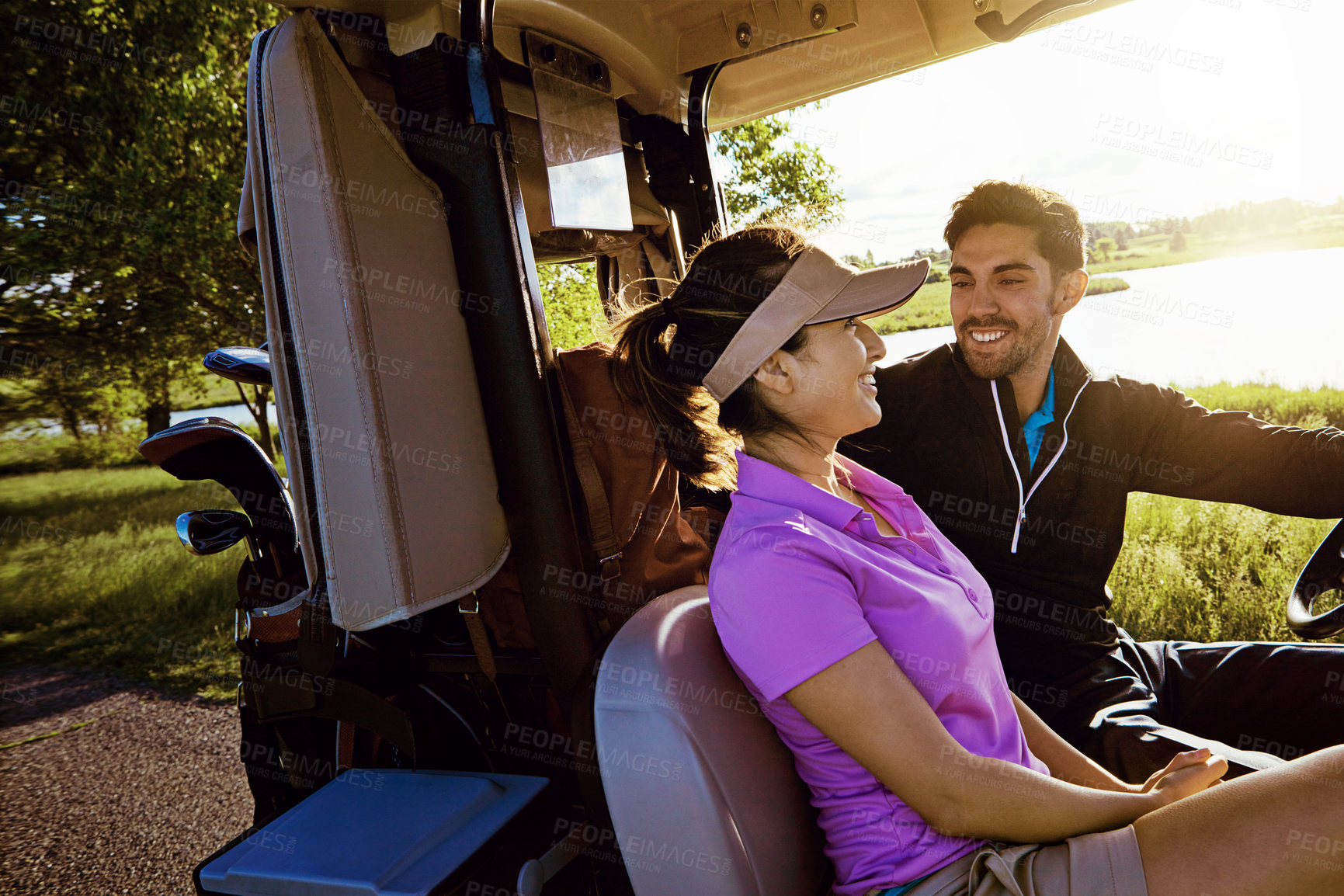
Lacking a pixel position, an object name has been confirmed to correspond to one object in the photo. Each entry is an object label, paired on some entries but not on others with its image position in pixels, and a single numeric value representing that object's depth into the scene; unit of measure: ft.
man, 6.70
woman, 3.86
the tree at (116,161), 21.63
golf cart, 4.41
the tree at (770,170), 20.54
